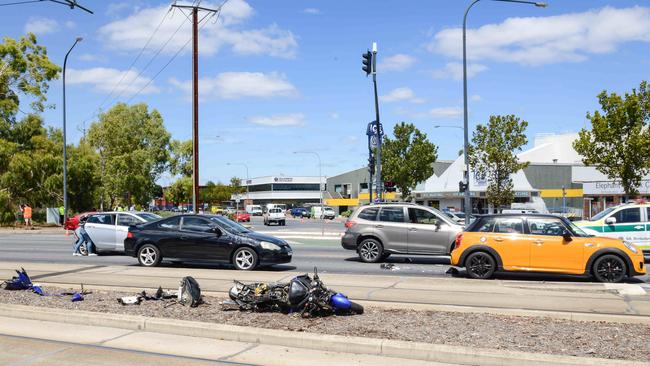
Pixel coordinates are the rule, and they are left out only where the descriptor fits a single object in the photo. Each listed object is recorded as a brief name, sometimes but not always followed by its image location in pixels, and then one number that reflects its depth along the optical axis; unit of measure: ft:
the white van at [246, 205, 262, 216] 307.58
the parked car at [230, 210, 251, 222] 194.44
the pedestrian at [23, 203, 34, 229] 138.62
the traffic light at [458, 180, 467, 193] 92.70
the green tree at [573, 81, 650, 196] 107.65
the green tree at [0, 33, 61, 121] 156.97
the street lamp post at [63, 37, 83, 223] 133.76
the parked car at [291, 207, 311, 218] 295.87
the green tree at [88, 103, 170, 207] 189.26
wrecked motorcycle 27.50
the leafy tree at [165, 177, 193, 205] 258.98
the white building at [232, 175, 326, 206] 464.65
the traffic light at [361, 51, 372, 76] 85.81
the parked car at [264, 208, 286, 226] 185.88
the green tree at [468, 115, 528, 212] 154.61
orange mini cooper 42.47
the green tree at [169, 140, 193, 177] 225.97
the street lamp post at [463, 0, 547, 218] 88.73
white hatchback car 63.67
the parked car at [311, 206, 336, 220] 268.82
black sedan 49.65
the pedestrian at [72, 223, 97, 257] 64.08
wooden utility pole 93.09
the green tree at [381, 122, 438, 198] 221.25
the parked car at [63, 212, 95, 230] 116.86
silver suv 54.29
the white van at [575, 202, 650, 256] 57.31
